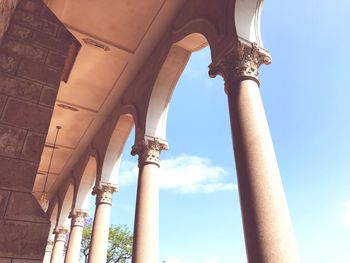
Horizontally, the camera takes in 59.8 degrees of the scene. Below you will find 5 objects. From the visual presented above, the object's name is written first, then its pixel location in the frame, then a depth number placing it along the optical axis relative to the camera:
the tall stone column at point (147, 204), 5.59
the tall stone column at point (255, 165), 2.83
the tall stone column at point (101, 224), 8.16
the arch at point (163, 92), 6.82
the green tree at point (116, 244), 25.38
